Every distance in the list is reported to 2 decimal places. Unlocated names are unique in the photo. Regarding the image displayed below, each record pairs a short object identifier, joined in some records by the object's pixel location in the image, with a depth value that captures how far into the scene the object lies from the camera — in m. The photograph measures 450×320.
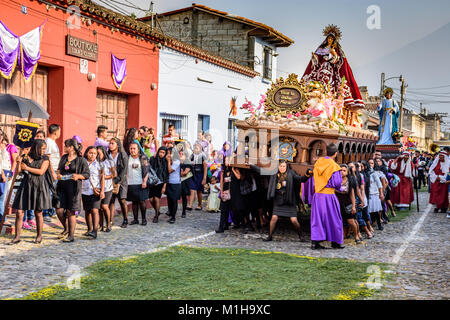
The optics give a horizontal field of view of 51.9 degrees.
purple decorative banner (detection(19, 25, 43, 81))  10.38
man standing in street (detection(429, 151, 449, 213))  13.88
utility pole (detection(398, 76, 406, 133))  32.22
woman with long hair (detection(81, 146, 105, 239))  8.42
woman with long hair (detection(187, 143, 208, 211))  12.40
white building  16.98
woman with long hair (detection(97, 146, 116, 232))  8.84
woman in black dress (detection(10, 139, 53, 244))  7.68
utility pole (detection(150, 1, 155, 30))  15.63
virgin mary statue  11.65
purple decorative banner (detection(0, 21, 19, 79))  9.90
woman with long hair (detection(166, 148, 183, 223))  10.50
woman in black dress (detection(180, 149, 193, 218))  11.46
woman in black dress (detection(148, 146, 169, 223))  10.36
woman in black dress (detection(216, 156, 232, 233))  9.57
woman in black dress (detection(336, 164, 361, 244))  8.74
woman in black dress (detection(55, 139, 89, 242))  8.04
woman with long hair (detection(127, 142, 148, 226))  9.75
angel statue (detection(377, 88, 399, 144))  16.25
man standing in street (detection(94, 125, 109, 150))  9.88
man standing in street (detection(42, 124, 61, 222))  9.21
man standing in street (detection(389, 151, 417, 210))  14.53
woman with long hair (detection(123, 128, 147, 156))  10.34
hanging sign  11.73
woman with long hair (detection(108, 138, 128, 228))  9.23
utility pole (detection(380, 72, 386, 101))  35.28
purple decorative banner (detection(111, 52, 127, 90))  13.48
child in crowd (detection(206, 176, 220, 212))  12.26
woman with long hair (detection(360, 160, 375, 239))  9.62
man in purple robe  8.27
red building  10.80
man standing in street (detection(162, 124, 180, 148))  12.79
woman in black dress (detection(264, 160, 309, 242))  8.72
